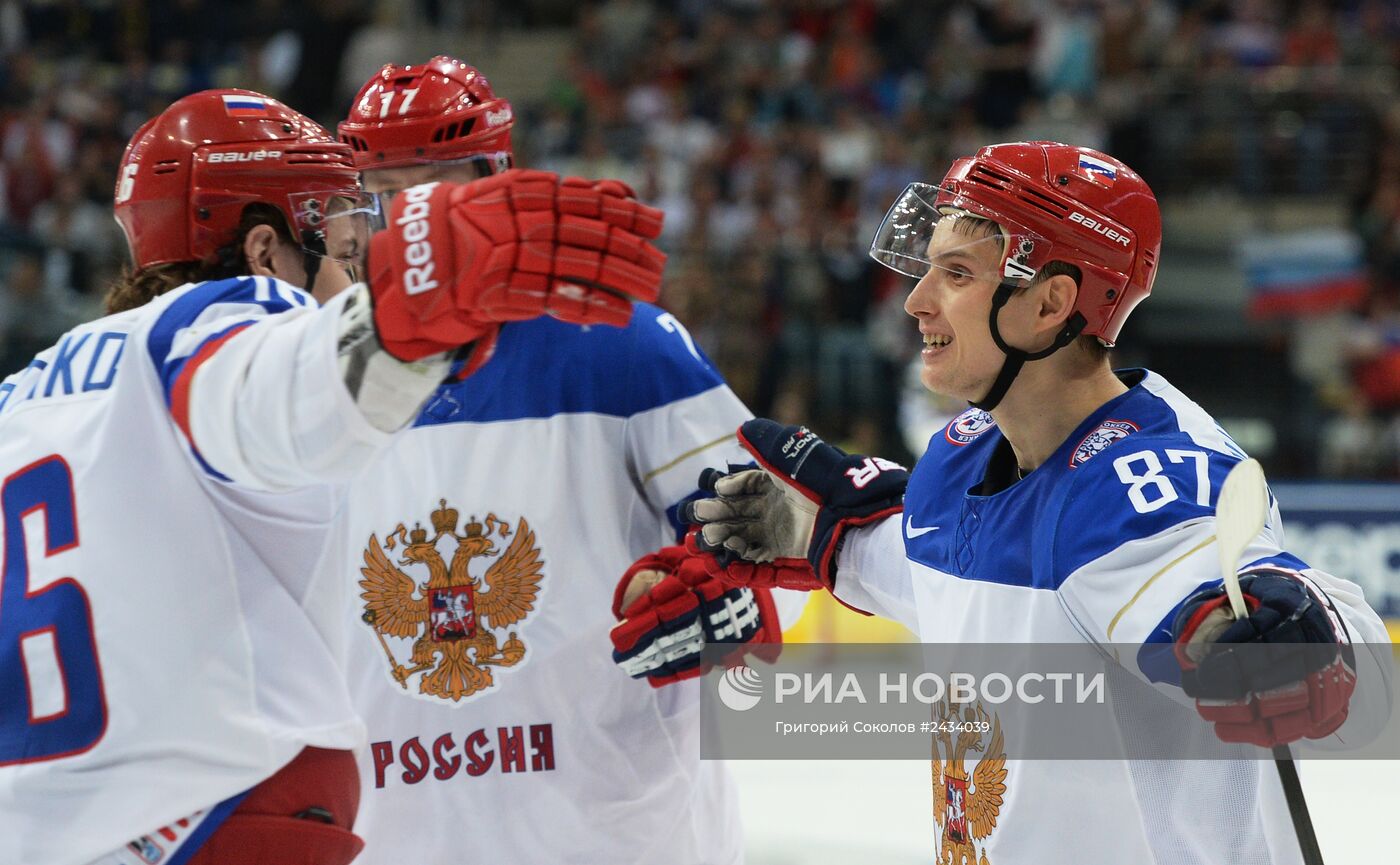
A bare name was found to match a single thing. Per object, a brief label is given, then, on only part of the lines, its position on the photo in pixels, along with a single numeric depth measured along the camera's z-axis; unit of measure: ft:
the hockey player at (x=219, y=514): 12.26
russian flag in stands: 67.00
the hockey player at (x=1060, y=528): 13.26
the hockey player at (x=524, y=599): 18.75
